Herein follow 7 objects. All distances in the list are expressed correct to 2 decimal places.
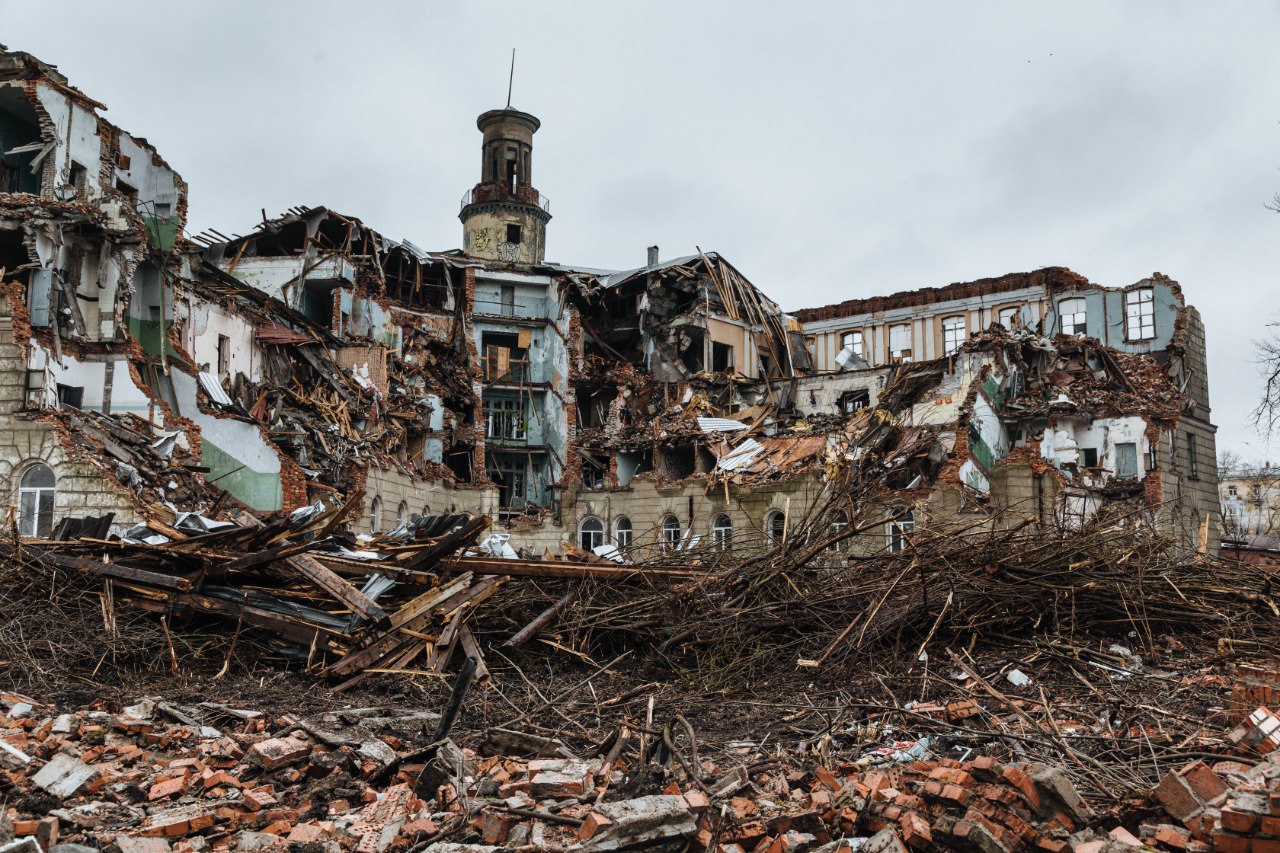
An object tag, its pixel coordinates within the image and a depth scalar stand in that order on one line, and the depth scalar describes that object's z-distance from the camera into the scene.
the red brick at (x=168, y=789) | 6.14
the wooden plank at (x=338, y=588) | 9.40
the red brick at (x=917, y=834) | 5.16
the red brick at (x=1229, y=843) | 4.59
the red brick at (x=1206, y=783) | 5.23
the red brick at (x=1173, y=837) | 4.89
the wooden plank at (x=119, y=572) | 9.88
